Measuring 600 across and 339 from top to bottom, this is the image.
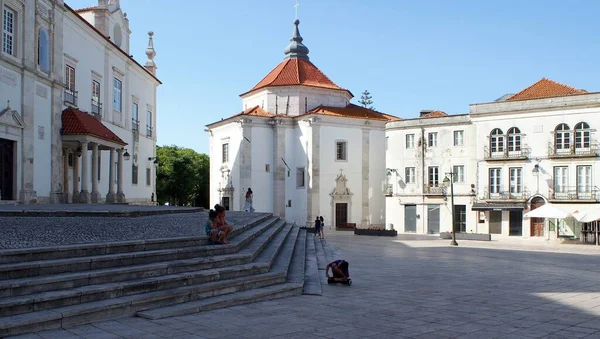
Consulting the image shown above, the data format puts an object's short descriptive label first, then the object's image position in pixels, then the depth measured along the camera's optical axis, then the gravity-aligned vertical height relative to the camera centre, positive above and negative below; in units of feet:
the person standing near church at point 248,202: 105.18 -2.48
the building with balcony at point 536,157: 115.75 +6.97
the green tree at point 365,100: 282.15 +45.39
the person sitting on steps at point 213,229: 36.45 -2.68
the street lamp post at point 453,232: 95.95 -7.35
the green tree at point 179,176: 230.48 +5.46
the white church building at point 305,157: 155.94 +9.26
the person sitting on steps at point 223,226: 36.76 -2.50
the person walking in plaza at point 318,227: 100.62 -6.89
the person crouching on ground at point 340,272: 38.93 -5.81
